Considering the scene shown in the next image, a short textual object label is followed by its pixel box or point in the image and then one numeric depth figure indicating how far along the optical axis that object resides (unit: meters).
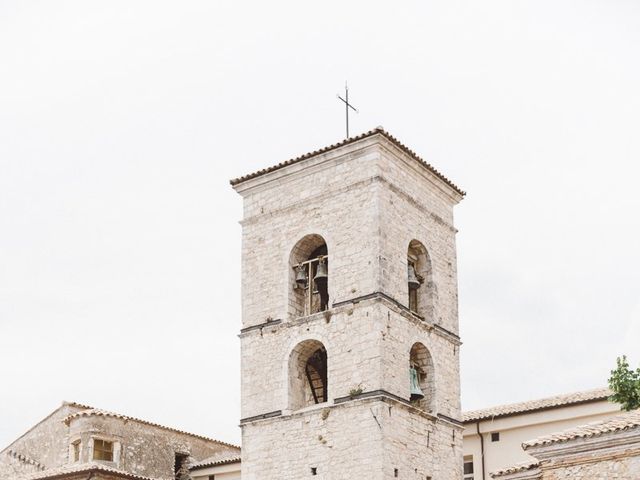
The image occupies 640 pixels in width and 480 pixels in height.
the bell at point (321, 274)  24.31
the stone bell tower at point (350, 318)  22.72
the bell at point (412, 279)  24.78
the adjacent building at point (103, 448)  30.33
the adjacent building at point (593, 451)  17.41
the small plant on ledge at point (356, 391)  22.66
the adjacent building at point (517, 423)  25.12
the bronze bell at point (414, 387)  23.80
